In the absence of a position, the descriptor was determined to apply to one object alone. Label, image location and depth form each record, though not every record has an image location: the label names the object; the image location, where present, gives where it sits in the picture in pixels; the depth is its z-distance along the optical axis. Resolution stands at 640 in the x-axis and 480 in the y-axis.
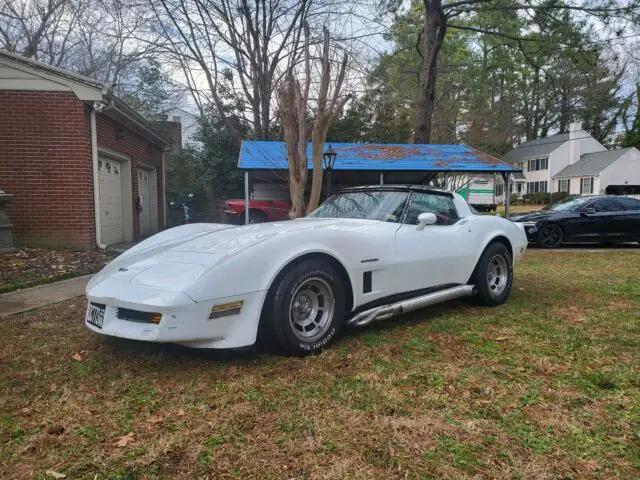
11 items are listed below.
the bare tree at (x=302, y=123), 7.13
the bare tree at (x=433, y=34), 15.80
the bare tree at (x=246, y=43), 17.78
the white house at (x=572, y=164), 38.16
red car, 13.91
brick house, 8.73
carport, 13.27
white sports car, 2.99
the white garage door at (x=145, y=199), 13.73
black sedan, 11.78
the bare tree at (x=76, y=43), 18.83
